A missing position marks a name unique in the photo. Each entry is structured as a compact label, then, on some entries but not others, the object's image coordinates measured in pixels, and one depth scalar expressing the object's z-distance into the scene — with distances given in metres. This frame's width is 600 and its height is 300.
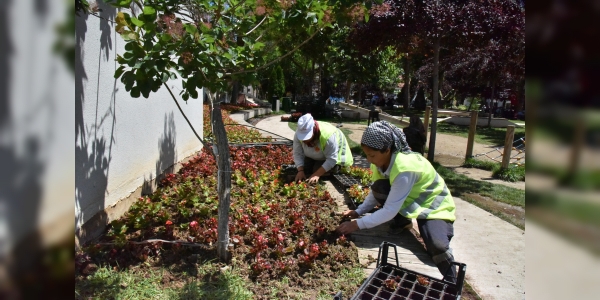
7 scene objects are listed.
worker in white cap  5.73
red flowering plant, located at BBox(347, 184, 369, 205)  5.03
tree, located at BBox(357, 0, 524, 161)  8.30
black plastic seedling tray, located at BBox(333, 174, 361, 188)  5.79
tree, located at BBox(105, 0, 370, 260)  2.77
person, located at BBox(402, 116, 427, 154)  8.81
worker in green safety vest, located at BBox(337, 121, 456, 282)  3.60
